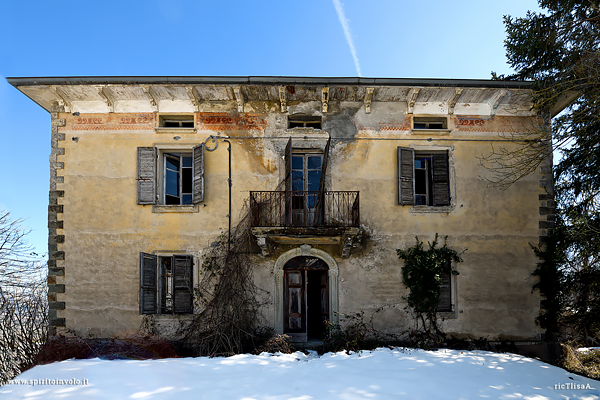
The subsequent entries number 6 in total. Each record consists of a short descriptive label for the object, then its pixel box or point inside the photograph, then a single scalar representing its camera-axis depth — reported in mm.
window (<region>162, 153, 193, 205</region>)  9680
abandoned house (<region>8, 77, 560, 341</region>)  9016
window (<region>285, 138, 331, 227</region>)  8742
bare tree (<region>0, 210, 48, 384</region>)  8555
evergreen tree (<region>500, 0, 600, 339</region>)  7844
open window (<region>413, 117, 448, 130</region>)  9945
